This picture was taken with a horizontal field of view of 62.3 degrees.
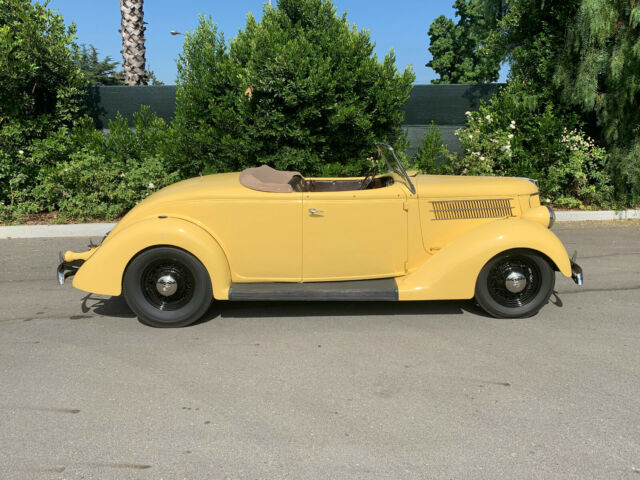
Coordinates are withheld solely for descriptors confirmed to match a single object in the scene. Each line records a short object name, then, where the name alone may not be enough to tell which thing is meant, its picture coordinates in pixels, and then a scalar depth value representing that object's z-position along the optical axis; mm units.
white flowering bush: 9625
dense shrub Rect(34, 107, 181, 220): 8875
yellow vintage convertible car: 4387
